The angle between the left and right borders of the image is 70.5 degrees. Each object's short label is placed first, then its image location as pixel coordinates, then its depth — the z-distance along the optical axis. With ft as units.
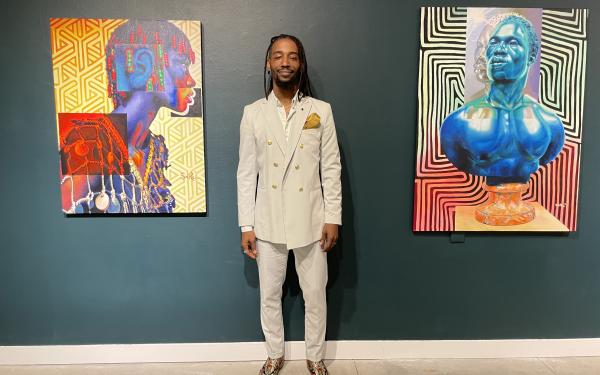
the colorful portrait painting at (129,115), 6.61
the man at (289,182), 6.20
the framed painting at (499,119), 6.75
